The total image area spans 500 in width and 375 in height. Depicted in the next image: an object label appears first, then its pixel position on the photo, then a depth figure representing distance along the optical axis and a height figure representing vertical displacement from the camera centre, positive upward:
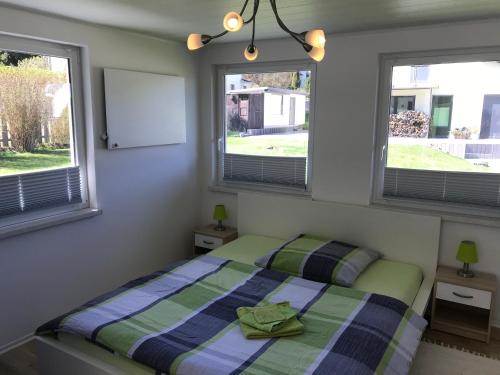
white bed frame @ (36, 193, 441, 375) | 3.22 -0.83
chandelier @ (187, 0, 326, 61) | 1.75 +0.40
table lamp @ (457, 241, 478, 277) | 2.96 -0.88
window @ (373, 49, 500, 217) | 3.09 -0.04
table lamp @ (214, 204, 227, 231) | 4.10 -0.84
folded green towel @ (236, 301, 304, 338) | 2.17 -1.04
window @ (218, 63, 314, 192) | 3.83 +0.02
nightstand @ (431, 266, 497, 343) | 2.90 -1.21
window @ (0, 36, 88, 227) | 2.81 -0.03
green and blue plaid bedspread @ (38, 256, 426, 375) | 1.95 -1.07
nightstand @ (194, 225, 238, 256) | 4.04 -1.07
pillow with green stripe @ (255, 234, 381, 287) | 2.93 -0.97
